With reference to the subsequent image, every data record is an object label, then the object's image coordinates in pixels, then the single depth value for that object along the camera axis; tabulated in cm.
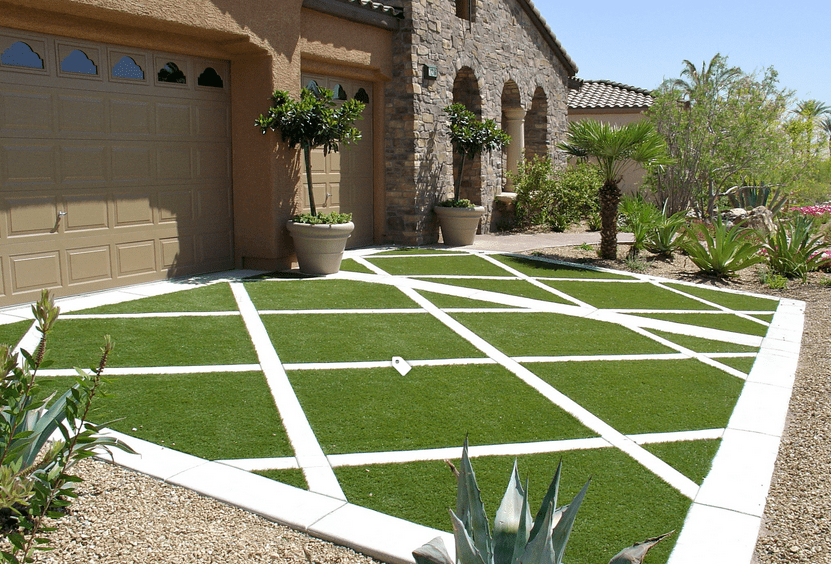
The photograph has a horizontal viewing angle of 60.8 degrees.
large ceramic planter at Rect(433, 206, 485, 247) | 1398
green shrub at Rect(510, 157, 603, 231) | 1716
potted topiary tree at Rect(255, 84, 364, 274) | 1008
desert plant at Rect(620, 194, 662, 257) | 1292
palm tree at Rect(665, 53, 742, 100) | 1552
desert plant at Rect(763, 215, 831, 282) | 1136
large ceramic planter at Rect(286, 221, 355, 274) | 1034
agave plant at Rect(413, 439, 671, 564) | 224
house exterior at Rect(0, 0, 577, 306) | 806
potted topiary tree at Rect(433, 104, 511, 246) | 1387
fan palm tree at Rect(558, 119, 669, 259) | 1195
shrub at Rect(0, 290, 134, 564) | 227
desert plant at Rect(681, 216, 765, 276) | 1118
